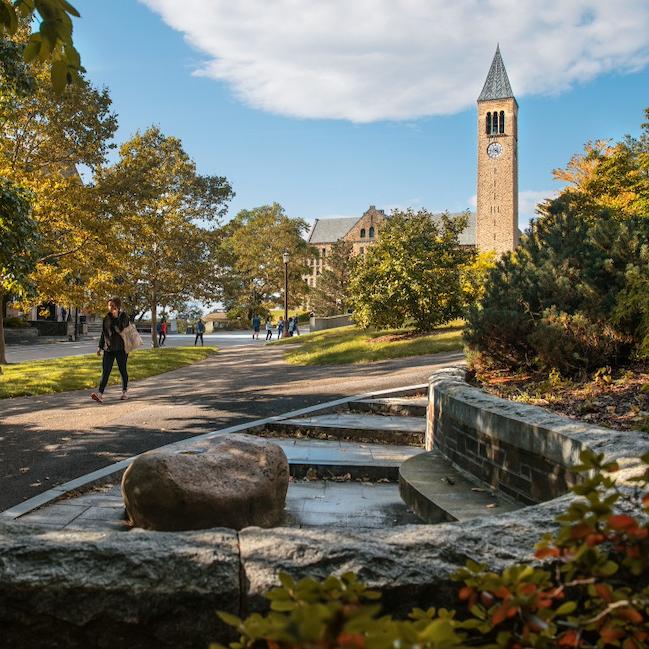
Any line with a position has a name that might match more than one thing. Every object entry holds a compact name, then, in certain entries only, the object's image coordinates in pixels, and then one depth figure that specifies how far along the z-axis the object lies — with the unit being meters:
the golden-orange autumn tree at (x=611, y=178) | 31.89
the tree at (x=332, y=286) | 65.38
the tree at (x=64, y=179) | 18.38
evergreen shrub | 6.50
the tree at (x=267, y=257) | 63.09
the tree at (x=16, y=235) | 11.66
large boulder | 4.54
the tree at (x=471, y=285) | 22.73
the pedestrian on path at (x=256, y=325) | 42.95
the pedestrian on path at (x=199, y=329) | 35.34
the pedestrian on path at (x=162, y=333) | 37.33
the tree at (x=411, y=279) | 21.88
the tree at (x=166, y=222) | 21.86
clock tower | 72.94
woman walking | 10.82
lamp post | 40.96
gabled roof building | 106.72
